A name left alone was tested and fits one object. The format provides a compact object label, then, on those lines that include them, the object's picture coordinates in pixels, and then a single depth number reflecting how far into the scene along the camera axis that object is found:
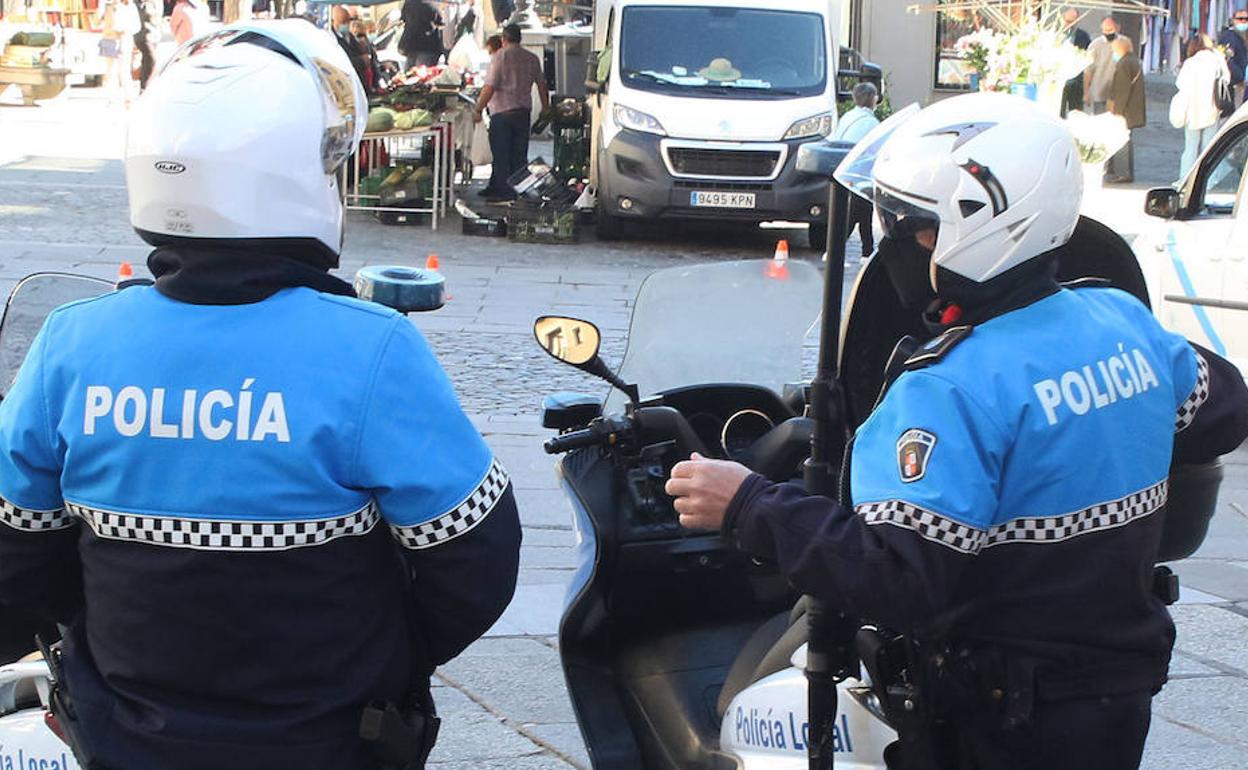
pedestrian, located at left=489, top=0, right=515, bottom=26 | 24.44
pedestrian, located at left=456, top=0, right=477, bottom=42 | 24.33
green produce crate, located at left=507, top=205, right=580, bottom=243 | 14.14
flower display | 16.64
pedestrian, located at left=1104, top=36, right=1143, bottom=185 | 19.08
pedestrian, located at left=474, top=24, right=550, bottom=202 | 15.74
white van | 13.80
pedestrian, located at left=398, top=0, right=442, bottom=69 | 21.33
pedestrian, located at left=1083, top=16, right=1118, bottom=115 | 19.42
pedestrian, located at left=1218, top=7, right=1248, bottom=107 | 20.86
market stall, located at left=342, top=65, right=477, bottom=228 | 14.62
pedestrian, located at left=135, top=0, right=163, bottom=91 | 23.80
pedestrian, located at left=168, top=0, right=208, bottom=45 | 19.17
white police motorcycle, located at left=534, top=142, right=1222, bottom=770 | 2.81
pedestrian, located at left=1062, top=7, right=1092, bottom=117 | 19.59
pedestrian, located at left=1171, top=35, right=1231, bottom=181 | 17.28
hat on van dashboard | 14.30
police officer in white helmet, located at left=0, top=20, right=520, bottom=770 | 2.11
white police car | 8.00
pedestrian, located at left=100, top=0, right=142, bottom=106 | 23.64
